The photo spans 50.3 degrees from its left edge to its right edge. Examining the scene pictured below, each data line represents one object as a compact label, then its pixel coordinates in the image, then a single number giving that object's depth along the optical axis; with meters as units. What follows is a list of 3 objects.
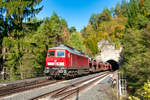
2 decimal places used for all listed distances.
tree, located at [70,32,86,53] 59.32
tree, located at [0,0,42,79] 17.56
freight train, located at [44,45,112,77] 17.88
